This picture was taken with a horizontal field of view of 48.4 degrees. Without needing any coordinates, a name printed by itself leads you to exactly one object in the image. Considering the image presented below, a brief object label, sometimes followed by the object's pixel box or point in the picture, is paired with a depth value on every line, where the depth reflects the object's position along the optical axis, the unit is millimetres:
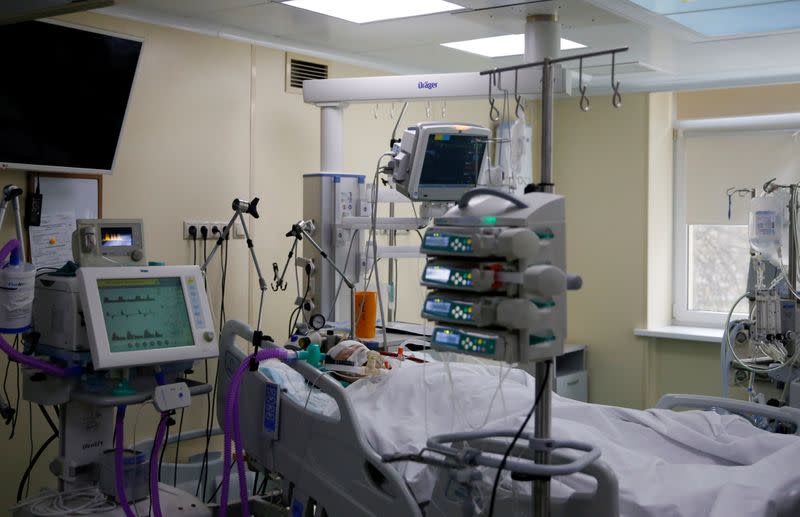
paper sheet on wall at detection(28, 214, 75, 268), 3795
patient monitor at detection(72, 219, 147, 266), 3188
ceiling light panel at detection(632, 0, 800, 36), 3975
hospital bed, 2254
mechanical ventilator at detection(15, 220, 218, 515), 2969
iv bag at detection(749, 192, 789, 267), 4383
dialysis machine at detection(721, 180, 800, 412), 4203
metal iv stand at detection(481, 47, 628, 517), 2012
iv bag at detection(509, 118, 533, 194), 3405
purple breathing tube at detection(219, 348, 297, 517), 2861
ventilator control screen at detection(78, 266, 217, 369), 2938
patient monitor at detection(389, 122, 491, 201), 3643
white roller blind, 5934
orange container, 4035
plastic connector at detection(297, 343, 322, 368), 3453
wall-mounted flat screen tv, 3582
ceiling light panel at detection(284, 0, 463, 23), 4070
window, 5988
